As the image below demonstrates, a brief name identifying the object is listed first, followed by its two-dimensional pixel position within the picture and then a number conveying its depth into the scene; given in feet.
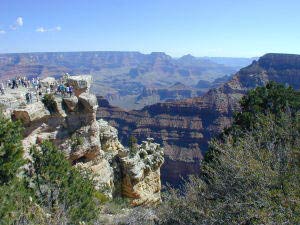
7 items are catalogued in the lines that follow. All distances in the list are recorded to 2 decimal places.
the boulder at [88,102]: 87.23
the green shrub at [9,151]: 51.71
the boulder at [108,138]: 104.32
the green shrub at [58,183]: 57.78
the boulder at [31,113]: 75.11
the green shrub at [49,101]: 81.37
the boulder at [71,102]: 84.71
